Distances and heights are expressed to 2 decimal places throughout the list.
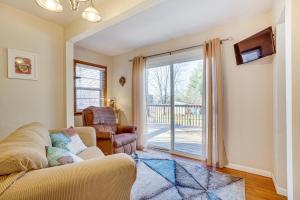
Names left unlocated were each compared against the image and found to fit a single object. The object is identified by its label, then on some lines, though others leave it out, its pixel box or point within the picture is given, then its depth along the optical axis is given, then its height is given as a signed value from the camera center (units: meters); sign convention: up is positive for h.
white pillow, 2.06 -0.56
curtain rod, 2.85 +1.00
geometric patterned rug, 1.97 -1.10
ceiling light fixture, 1.44 +0.84
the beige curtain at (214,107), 2.83 -0.13
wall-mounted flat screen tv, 2.25 +0.74
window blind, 3.99 +0.35
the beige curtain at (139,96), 3.96 +0.08
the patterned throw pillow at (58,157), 1.23 -0.43
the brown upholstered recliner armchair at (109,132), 2.96 -0.61
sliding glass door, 3.33 -0.10
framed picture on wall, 2.52 +0.56
